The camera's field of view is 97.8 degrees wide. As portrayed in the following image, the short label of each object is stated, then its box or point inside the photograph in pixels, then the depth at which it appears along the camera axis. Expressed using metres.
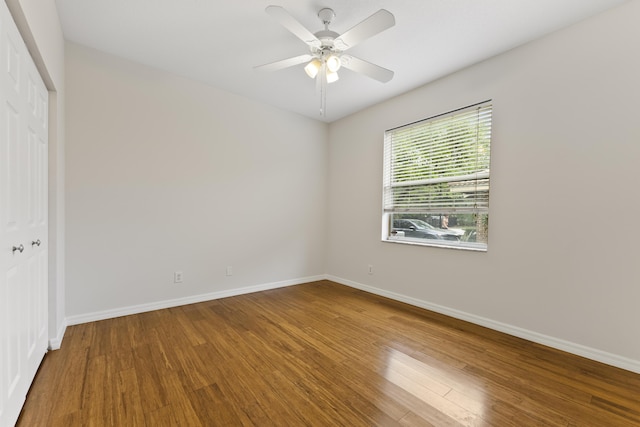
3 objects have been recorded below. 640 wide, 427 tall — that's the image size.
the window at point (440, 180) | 2.95
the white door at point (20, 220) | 1.34
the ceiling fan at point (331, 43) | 1.81
